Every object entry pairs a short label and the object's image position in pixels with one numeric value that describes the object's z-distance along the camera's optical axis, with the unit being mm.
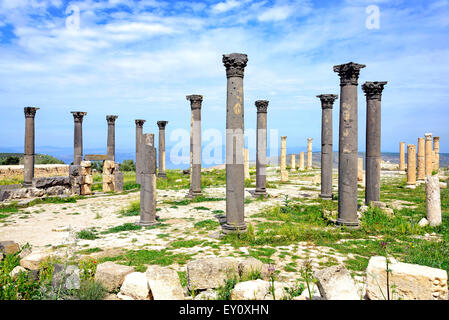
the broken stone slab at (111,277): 5699
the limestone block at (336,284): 4617
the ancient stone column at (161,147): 31642
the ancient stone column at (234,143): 10156
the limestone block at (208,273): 5707
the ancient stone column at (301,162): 42500
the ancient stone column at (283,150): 36906
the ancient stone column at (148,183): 11972
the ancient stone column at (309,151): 42312
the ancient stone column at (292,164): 42356
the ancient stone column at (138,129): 29766
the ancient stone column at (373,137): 14328
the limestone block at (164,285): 5004
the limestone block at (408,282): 4453
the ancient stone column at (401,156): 35875
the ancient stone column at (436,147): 32500
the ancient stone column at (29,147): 22641
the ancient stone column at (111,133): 29344
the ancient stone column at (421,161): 26109
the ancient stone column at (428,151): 27609
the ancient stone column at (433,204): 10992
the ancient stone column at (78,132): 26062
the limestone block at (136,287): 5191
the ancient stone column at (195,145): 18250
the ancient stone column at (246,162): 28995
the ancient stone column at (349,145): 10812
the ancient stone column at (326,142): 17891
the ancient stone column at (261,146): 18516
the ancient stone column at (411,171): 23391
